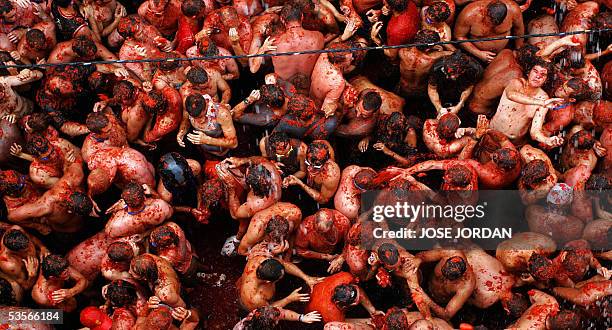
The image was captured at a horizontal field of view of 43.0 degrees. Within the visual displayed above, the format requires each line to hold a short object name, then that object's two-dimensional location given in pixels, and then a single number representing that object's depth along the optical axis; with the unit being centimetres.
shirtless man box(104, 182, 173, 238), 679
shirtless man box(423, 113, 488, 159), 692
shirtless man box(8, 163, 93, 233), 695
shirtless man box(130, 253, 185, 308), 641
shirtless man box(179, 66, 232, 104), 732
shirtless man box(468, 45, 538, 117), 731
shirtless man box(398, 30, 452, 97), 743
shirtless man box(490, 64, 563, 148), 691
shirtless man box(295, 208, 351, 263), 655
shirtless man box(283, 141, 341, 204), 681
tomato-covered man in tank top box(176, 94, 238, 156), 711
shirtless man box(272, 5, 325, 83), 755
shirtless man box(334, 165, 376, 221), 674
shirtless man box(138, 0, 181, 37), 805
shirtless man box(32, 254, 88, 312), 658
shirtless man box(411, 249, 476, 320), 623
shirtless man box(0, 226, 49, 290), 671
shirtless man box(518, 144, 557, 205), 649
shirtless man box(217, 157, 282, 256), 679
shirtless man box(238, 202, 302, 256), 676
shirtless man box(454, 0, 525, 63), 750
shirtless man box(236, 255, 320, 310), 638
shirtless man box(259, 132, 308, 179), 697
